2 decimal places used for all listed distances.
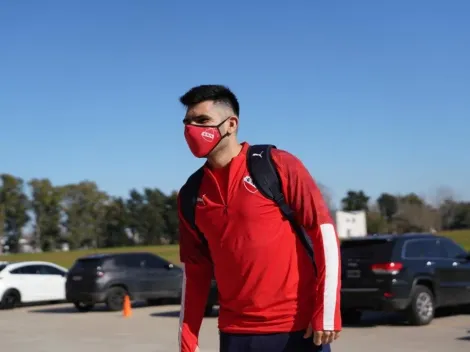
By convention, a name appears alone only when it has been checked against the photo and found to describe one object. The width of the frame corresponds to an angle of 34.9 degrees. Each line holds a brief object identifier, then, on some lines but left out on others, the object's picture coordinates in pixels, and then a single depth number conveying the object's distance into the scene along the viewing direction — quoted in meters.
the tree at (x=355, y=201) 147.25
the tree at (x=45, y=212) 124.69
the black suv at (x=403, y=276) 13.12
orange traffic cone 18.33
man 3.23
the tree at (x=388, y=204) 150.75
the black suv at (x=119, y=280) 20.20
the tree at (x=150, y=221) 127.12
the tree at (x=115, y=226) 129.25
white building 109.31
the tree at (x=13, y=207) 122.50
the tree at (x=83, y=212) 126.19
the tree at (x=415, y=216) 136.25
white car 22.61
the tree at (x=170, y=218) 125.89
